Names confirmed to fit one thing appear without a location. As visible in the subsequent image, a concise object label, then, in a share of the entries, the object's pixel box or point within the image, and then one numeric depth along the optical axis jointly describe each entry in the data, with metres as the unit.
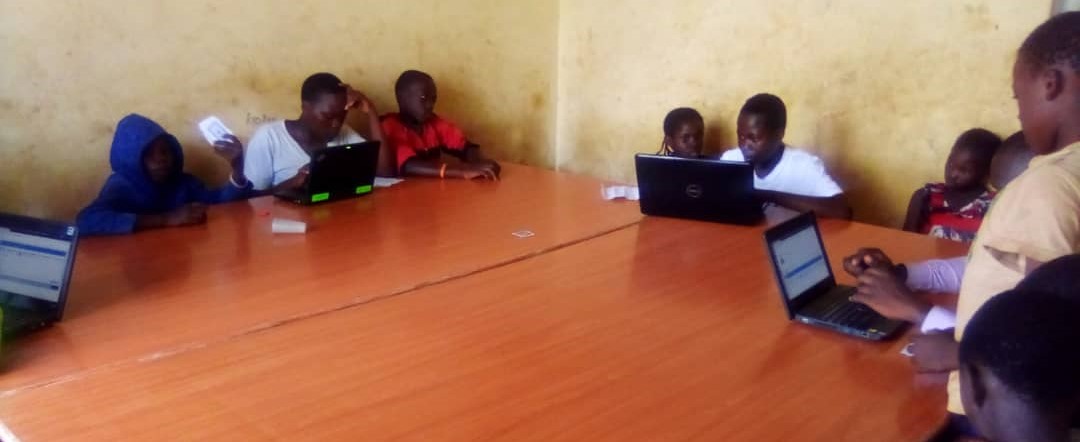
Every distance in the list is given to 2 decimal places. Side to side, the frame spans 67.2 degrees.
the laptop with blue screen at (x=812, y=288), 1.63
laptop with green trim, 2.62
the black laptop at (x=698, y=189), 2.34
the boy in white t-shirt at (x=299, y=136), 2.89
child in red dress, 2.71
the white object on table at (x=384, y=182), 2.97
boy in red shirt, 3.13
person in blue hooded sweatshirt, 2.22
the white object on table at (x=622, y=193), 2.77
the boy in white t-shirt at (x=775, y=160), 2.71
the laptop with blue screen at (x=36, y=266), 1.61
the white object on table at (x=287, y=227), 2.31
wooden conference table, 1.27
